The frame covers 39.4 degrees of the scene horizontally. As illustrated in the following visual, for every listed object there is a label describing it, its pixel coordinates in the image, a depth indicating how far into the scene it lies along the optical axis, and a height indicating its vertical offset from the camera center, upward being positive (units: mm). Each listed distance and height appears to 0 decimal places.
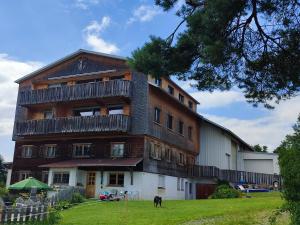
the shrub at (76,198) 27808 -247
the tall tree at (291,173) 9392 +639
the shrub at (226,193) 32188 +488
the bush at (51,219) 14847 -943
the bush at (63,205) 22181 -622
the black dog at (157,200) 22628 -152
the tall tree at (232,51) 10938 +4143
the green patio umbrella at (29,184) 25091 +495
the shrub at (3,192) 27766 -16
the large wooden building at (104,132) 32906 +5166
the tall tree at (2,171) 56172 +2866
